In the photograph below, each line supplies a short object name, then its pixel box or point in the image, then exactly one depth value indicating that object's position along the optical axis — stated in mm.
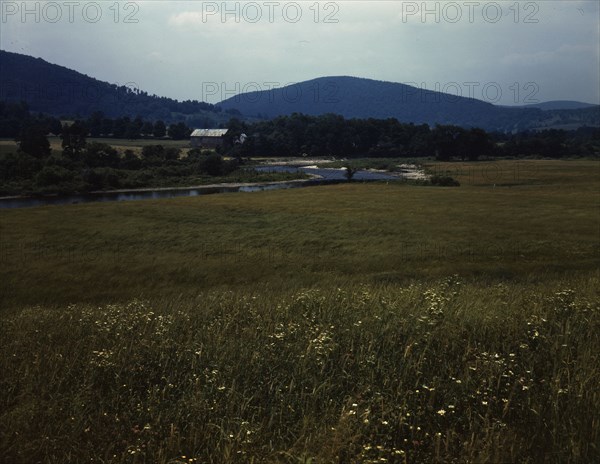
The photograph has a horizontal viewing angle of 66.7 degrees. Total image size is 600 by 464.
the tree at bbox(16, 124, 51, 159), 147875
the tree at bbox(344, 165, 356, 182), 134312
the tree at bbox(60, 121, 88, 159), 153575
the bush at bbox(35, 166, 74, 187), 111794
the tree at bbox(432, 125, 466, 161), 194250
